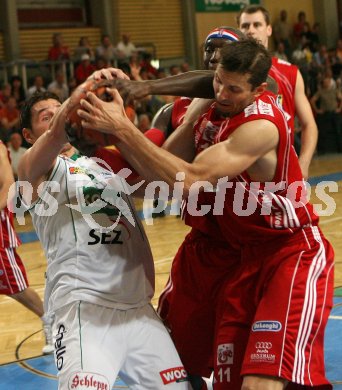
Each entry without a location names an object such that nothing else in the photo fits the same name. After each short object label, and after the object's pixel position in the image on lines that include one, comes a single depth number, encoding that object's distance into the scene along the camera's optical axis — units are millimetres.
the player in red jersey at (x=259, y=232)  3625
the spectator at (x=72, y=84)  16850
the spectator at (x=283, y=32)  23453
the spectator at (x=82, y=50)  18278
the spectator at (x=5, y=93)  15380
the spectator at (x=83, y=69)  17250
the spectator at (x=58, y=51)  18172
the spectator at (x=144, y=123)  14773
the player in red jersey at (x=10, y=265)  6402
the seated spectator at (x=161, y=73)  18828
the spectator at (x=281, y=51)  21922
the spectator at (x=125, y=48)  18938
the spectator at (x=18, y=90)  16047
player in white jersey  3832
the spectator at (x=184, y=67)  19752
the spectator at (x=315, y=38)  23453
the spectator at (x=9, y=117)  14680
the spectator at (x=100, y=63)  17516
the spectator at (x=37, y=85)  16250
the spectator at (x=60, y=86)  16339
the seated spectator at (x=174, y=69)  19181
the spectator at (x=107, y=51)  18469
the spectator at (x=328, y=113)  20125
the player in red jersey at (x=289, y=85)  5957
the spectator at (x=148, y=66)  18569
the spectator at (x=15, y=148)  13719
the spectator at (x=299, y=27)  24047
